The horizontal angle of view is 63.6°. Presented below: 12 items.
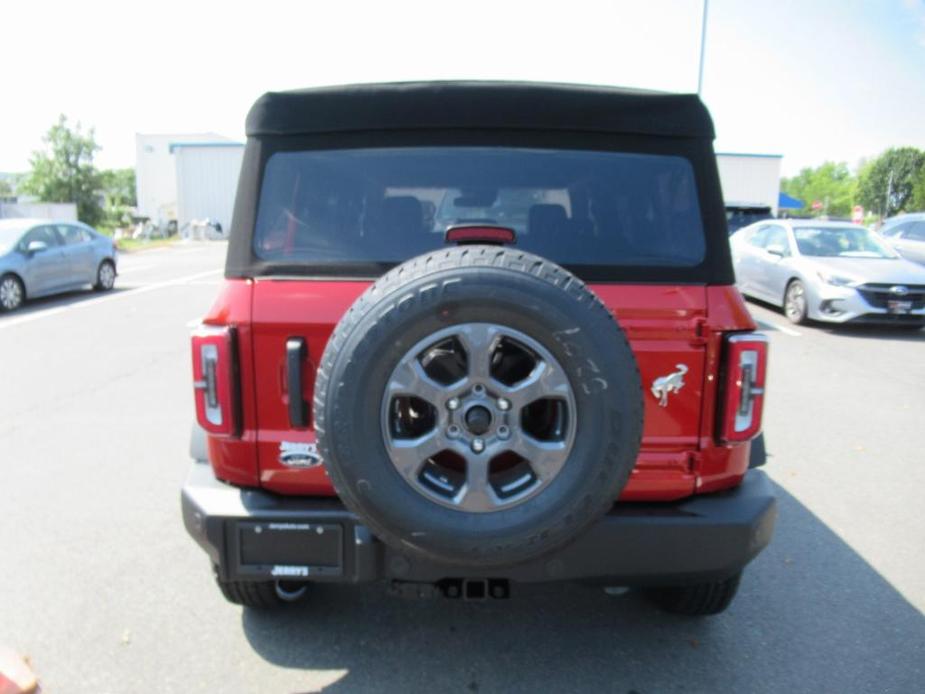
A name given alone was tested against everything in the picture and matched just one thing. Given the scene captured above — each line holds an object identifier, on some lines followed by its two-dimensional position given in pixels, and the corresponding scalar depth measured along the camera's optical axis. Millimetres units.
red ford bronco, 2145
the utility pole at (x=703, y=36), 23438
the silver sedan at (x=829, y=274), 10023
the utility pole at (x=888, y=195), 88006
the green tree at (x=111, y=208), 46647
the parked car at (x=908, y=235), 14477
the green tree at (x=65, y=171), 43188
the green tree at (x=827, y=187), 128625
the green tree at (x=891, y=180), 88688
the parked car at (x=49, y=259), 12078
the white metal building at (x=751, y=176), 44625
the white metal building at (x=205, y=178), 51312
